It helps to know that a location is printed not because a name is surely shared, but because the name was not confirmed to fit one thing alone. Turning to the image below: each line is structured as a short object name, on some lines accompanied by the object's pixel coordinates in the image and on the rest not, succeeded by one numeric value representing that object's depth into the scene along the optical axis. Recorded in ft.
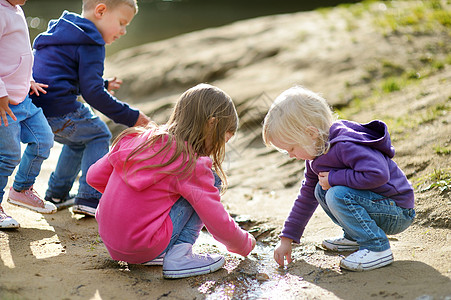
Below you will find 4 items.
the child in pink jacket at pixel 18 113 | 8.73
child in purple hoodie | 7.90
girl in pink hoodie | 7.81
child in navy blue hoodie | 10.32
